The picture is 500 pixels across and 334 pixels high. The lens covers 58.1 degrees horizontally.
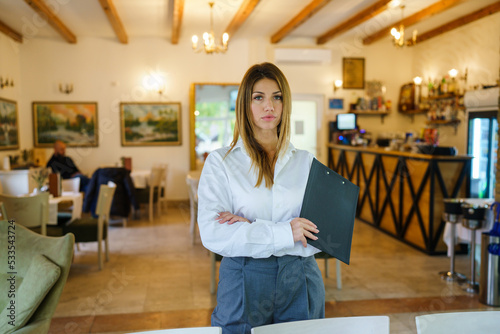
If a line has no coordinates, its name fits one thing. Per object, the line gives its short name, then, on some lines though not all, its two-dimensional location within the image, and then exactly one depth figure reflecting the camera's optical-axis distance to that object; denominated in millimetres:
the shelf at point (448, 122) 8608
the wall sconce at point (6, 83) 7956
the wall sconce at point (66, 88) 9383
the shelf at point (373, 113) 10080
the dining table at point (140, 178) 8352
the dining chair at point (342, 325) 1470
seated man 8523
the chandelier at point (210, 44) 7426
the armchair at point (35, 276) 2305
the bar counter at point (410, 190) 5727
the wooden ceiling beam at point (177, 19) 6862
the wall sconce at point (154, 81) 9672
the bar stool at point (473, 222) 4445
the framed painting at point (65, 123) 9383
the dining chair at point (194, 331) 1429
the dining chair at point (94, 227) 5133
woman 1608
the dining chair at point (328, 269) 4232
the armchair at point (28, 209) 4512
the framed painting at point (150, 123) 9688
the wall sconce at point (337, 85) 10102
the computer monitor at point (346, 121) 9938
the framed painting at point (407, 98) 10094
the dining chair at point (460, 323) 1521
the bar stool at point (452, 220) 4750
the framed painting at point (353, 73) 10258
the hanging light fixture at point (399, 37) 7156
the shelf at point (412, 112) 9766
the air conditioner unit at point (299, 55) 9883
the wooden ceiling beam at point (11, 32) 8008
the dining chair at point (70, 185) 6510
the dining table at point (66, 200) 4996
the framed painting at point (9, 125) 7928
